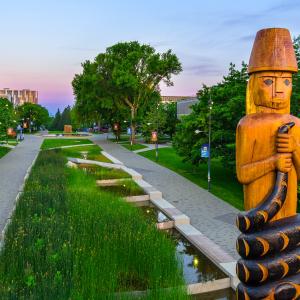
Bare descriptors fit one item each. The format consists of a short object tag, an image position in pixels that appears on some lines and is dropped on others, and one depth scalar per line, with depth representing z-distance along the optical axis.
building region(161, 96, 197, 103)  184.30
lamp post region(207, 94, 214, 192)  19.18
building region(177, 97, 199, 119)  62.80
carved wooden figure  4.48
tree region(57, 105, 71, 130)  121.75
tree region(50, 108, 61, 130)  124.50
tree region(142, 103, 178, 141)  50.06
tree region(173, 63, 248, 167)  18.44
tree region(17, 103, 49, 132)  91.56
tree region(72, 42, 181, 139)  45.91
